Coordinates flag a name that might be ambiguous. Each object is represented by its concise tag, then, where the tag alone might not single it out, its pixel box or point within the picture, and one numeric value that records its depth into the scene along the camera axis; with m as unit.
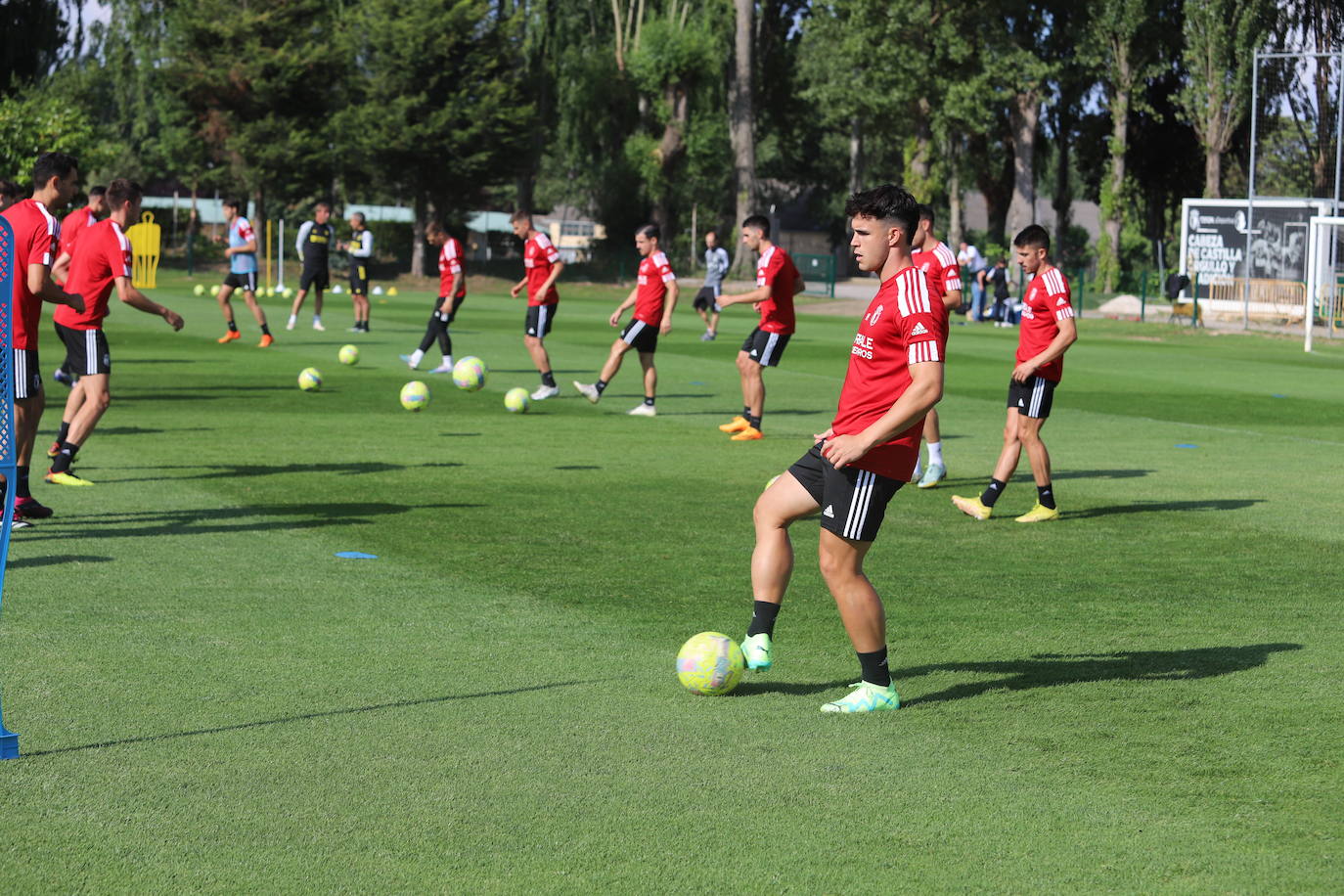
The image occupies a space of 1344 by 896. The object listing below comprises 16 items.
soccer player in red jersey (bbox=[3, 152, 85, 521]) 9.06
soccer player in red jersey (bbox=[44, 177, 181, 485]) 11.45
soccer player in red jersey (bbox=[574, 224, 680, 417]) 17.00
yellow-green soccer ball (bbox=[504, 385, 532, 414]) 17.61
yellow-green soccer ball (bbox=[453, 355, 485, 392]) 18.00
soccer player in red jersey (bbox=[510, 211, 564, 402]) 18.91
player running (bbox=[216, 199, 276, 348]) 25.72
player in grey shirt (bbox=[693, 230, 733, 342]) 32.56
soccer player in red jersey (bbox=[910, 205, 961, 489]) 10.60
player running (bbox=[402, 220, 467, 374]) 21.89
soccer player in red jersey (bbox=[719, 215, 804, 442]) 15.06
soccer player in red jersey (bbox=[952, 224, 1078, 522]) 10.66
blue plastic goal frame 5.23
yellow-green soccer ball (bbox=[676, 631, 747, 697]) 6.27
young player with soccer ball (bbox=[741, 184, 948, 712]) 5.79
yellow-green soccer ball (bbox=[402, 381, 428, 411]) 17.36
